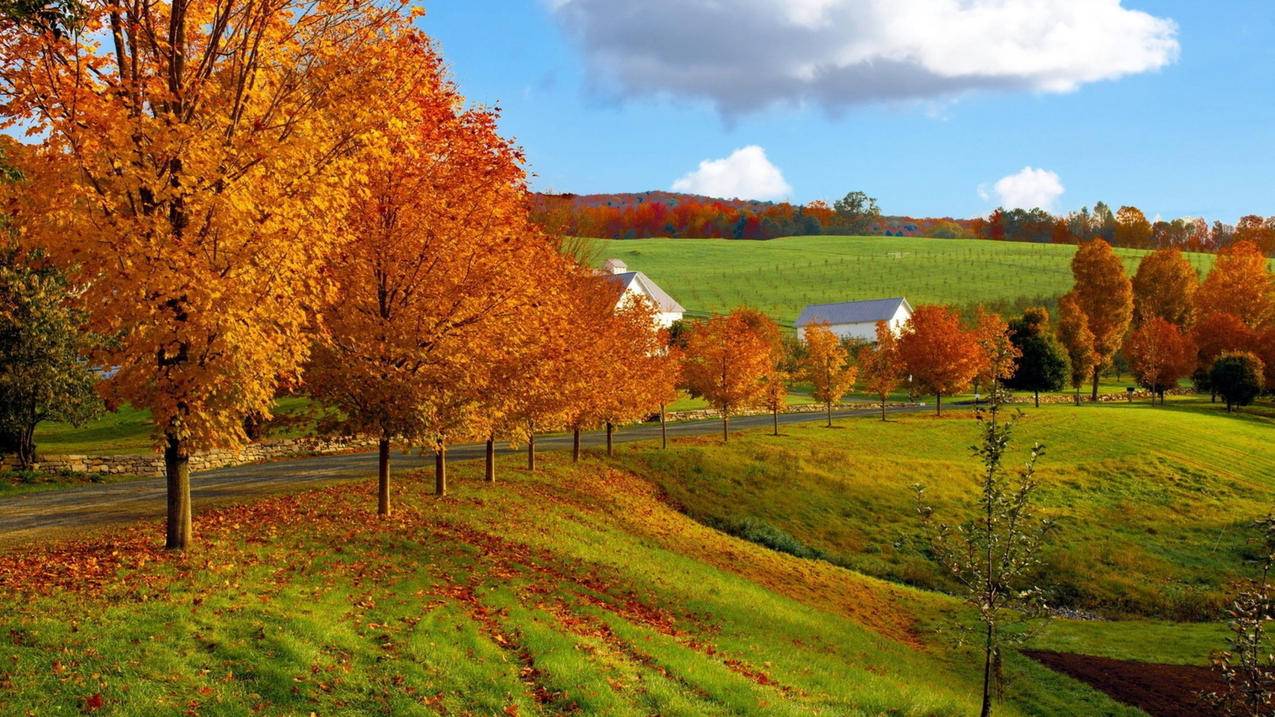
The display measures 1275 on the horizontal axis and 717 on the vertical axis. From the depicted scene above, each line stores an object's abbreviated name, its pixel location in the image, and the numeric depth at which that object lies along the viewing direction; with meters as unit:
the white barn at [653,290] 100.21
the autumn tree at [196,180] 13.68
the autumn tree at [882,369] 64.44
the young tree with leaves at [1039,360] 71.56
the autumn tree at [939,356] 64.38
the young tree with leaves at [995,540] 13.45
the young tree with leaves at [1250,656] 10.05
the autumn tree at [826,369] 58.72
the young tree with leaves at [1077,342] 76.44
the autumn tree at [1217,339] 81.25
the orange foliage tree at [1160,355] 79.31
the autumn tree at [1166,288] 96.81
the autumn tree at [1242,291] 96.38
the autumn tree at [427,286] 19.50
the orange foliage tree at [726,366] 48.62
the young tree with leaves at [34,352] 28.98
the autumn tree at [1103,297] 82.44
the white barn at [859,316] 112.56
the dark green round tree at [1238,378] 72.44
